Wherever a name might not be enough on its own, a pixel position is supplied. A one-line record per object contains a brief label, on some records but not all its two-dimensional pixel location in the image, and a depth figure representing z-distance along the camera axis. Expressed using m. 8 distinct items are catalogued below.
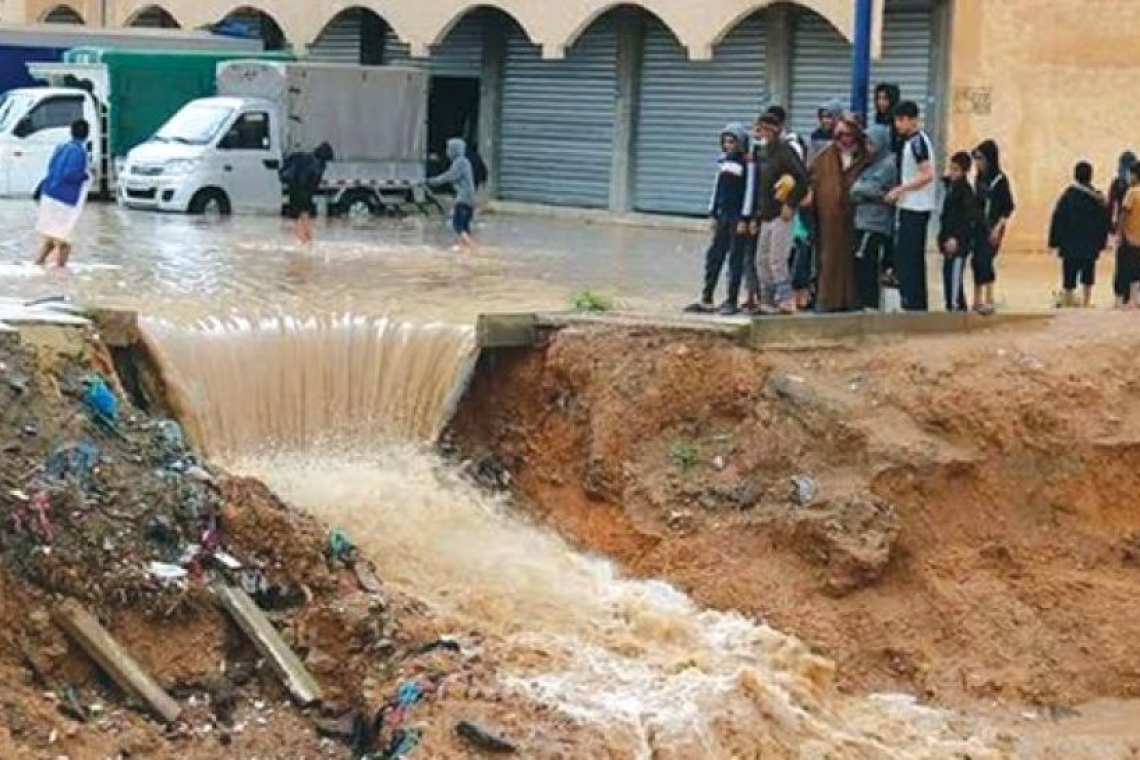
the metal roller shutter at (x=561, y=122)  31.69
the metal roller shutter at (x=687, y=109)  29.42
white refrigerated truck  27.81
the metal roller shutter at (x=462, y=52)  33.66
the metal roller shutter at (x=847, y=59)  26.86
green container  31.08
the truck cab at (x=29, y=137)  30.47
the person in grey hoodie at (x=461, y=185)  24.05
